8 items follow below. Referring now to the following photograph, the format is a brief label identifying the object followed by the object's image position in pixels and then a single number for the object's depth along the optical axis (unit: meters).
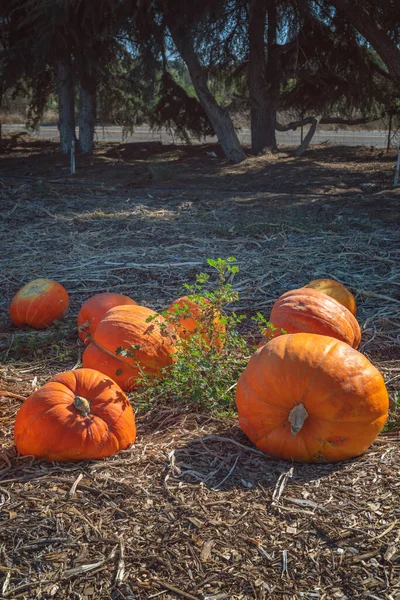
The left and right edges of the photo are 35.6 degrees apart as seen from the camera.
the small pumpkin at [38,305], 5.01
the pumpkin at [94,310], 4.48
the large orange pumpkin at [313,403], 2.90
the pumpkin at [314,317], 3.96
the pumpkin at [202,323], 3.78
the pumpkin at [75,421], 2.94
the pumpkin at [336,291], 4.74
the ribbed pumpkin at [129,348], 3.86
